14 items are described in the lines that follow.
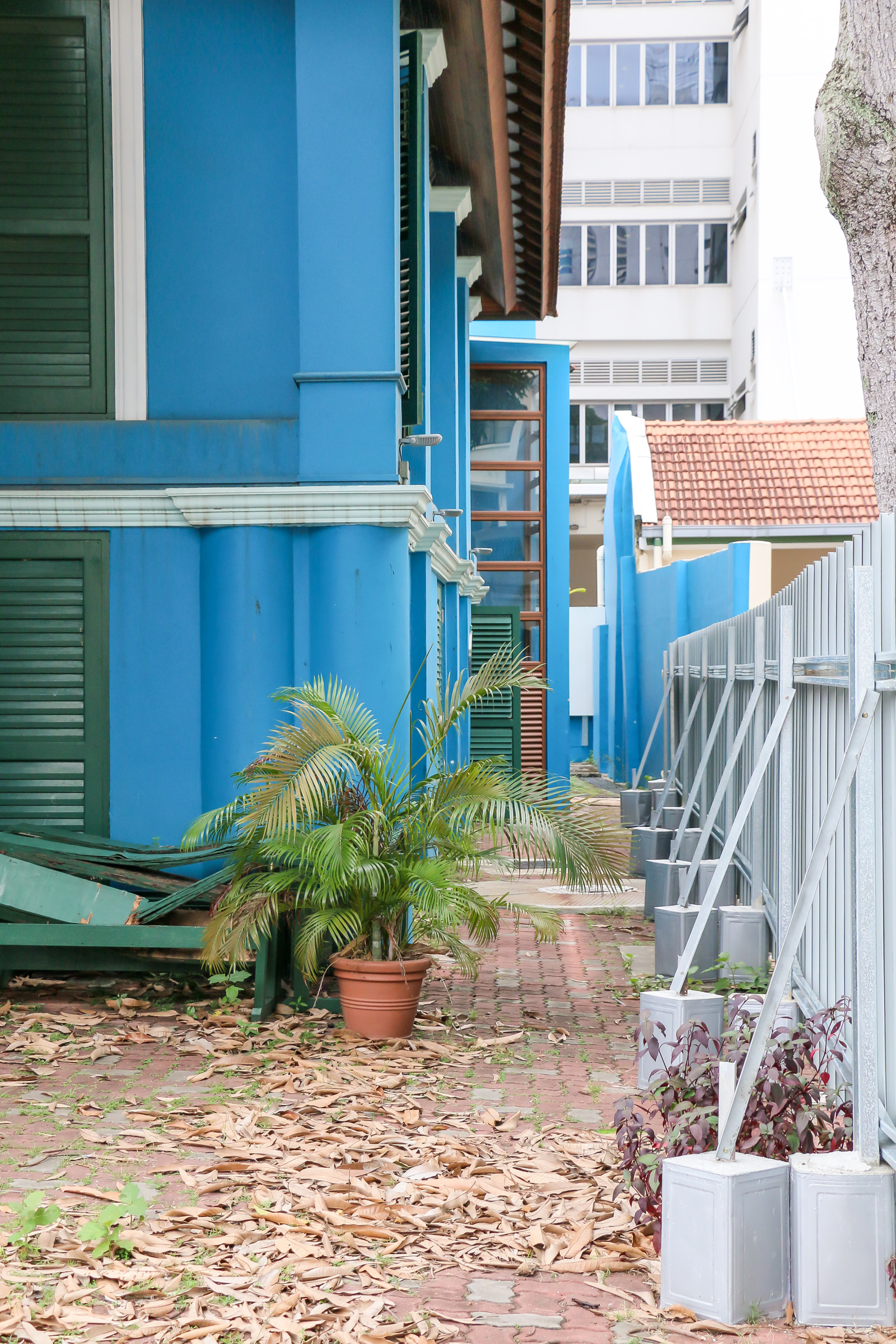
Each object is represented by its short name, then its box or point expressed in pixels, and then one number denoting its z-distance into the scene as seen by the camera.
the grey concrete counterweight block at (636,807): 14.22
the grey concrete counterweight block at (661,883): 9.69
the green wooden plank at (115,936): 6.71
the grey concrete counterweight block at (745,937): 6.92
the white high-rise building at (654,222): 33.53
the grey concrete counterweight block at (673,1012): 5.46
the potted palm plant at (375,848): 6.41
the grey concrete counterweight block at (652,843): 11.27
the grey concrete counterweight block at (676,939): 7.30
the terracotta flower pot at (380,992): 6.45
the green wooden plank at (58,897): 6.82
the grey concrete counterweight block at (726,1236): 3.54
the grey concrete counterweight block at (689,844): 10.66
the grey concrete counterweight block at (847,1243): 3.51
